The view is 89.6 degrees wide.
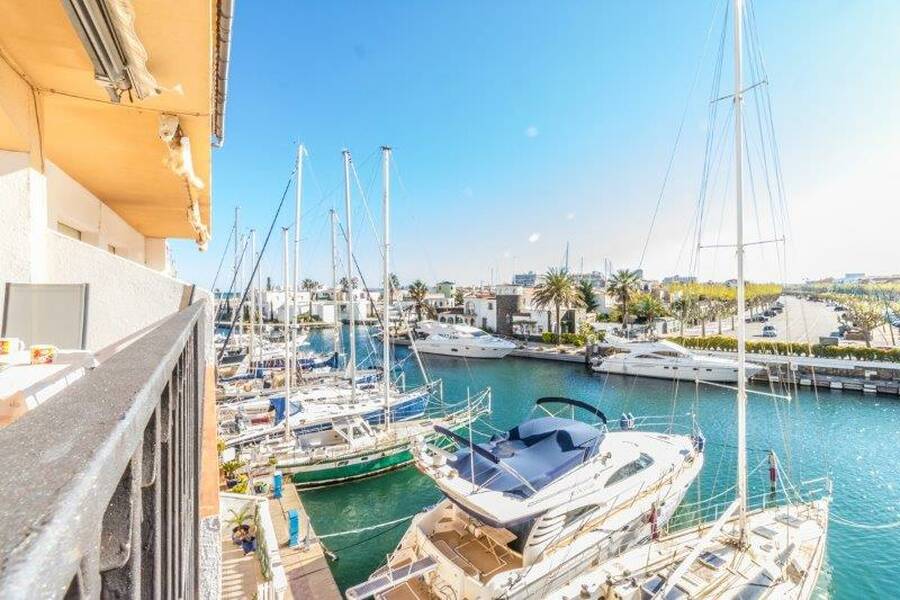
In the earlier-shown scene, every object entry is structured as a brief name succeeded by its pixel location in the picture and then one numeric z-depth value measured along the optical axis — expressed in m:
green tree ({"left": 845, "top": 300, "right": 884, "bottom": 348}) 33.91
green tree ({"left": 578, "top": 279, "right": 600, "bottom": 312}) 49.88
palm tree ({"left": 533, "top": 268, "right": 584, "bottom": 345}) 41.91
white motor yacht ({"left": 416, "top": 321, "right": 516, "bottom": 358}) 40.50
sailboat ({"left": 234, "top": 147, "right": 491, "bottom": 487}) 14.42
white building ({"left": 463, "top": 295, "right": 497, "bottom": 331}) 55.50
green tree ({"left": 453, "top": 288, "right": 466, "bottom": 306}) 68.68
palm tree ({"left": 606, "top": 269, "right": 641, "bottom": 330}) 42.69
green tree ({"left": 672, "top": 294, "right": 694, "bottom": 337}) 43.78
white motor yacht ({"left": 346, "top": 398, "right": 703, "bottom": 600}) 8.03
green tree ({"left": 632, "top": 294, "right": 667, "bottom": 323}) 45.75
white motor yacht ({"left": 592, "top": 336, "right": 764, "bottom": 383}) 28.84
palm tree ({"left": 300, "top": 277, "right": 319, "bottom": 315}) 108.78
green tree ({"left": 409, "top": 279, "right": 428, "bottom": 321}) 57.00
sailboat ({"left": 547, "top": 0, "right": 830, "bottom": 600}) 7.66
